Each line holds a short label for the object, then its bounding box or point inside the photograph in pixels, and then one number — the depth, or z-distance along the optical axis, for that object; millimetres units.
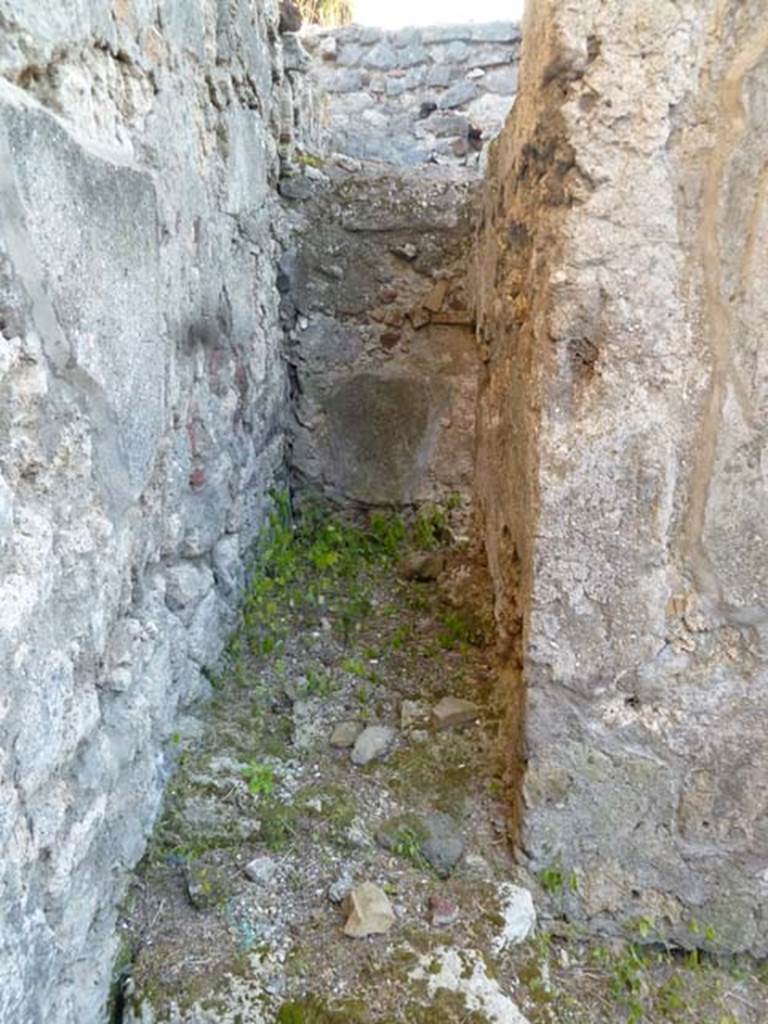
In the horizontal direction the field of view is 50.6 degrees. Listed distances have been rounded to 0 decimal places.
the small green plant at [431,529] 2738
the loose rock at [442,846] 1488
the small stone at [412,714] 1841
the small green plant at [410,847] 1488
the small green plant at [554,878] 1482
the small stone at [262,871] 1434
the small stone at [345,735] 1792
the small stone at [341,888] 1401
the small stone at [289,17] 2766
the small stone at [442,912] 1370
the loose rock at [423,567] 2570
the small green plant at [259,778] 1618
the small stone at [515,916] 1369
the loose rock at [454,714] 1820
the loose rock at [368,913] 1334
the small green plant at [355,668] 2059
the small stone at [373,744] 1736
